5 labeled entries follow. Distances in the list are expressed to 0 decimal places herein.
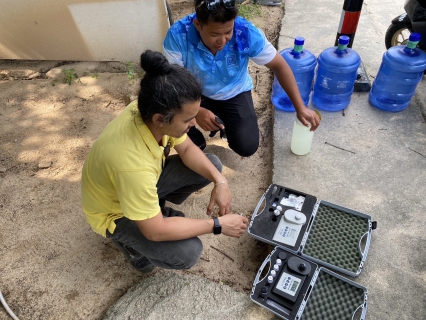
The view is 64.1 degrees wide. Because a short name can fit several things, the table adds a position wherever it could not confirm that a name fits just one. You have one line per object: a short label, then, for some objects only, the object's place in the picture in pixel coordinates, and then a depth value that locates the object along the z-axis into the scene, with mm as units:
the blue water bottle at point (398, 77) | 2751
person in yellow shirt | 1362
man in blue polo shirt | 2152
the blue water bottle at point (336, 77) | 2848
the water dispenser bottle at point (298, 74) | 2922
